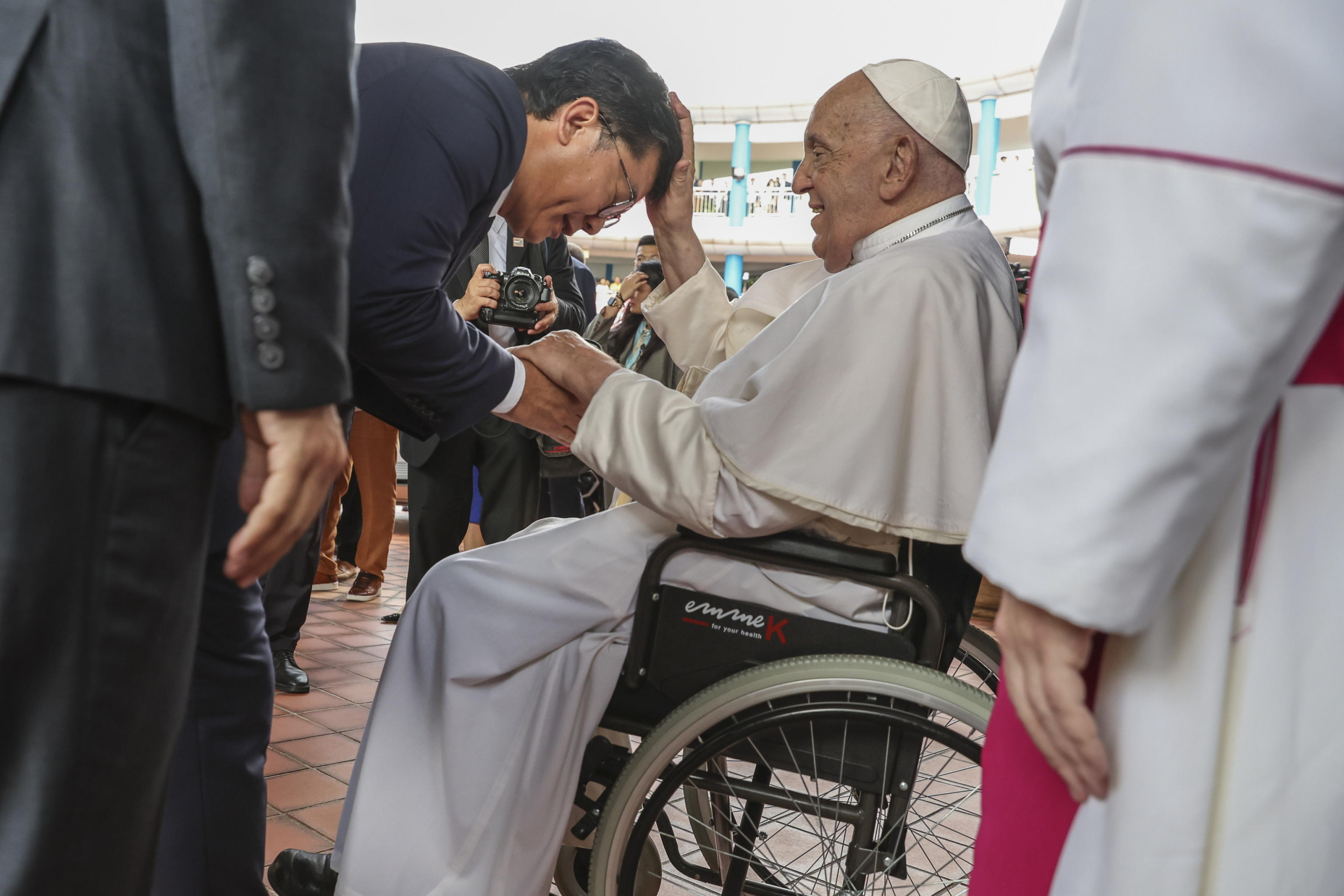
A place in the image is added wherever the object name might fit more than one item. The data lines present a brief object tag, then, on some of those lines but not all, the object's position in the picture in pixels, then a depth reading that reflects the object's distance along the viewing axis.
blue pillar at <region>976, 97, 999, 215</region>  16.48
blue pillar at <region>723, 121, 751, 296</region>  19.28
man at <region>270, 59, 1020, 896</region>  1.40
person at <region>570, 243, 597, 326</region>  3.96
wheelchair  1.25
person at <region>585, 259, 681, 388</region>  3.62
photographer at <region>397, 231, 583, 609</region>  3.15
